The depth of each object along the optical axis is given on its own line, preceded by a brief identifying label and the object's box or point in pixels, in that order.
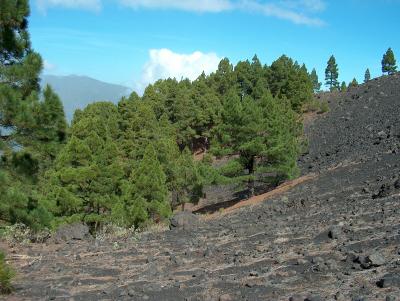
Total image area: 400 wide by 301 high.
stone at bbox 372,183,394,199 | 14.70
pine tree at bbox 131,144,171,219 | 25.52
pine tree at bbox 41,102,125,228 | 23.72
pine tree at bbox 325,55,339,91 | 97.93
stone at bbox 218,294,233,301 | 7.62
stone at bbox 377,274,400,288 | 6.69
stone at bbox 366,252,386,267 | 7.76
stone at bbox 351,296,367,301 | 6.33
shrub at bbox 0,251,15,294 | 8.86
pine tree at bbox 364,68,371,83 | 112.50
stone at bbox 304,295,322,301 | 6.60
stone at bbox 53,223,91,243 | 17.59
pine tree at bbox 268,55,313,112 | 58.62
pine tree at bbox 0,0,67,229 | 8.77
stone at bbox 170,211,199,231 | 18.22
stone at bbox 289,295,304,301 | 6.86
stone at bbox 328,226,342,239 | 10.52
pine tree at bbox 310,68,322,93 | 106.96
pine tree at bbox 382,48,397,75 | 81.81
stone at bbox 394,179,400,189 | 15.01
